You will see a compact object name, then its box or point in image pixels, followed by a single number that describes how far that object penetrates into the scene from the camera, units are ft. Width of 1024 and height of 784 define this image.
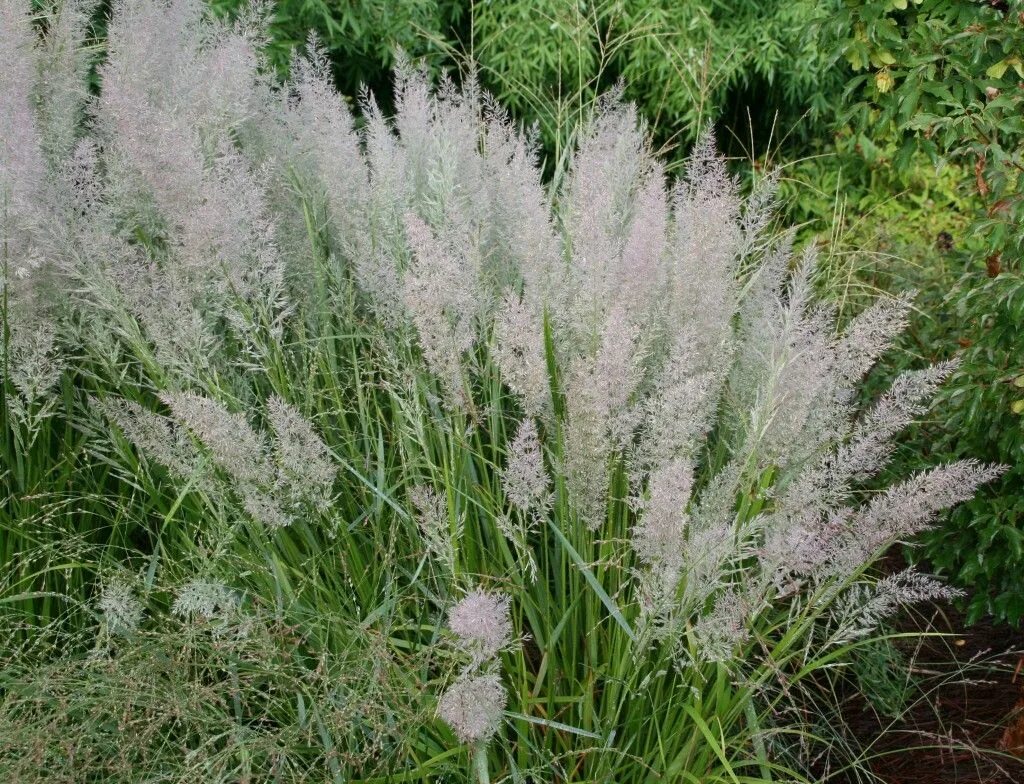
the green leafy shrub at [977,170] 10.05
